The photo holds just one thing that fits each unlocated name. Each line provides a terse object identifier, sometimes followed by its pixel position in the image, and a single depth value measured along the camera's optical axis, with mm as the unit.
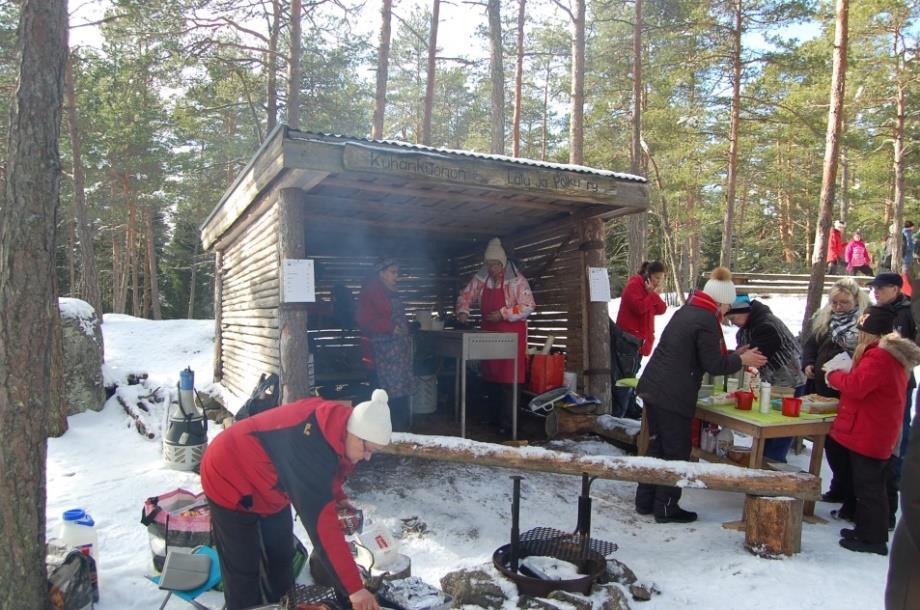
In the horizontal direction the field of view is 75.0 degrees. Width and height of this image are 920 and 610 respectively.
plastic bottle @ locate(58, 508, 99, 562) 3633
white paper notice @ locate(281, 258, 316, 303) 5113
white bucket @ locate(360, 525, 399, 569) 3371
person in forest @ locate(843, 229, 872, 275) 16922
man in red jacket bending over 2439
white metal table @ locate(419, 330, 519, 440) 6113
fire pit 3398
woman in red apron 6711
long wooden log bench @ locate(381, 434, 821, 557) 3996
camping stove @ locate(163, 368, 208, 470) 6129
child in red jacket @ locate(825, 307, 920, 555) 3980
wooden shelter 5082
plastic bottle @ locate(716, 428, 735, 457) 5590
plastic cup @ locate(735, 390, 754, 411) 4727
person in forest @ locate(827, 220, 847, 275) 17583
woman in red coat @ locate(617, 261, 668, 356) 6859
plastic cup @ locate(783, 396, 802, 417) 4465
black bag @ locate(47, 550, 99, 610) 3172
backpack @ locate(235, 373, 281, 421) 5645
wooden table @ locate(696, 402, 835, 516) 4270
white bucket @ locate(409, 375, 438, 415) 7367
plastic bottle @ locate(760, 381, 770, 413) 4566
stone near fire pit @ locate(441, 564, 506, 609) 3359
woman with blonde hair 5266
